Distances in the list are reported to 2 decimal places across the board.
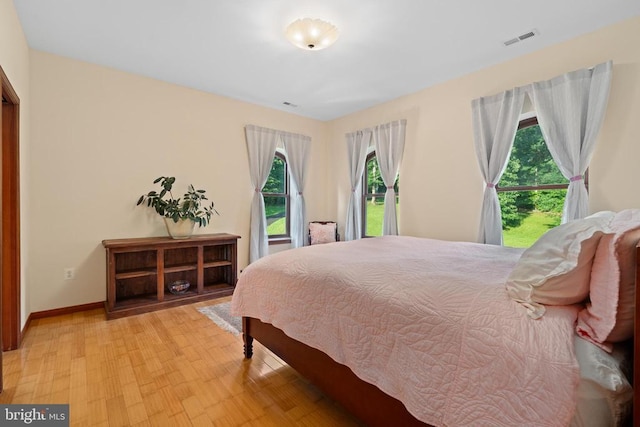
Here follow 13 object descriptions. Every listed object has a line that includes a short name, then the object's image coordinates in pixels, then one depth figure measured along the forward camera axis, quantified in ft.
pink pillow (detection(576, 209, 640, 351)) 2.77
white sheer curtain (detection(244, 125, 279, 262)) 13.71
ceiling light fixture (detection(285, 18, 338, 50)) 7.30
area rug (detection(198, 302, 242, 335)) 8.75
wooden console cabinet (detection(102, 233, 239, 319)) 9.70
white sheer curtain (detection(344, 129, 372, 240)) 14.53
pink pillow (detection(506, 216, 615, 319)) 3.12
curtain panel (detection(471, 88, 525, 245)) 9.43
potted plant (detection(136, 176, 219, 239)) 10.78
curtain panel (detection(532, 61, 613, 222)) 7.72
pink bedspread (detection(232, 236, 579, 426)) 2.74
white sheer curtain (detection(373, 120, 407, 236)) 12.70
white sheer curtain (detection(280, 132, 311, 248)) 15.15
